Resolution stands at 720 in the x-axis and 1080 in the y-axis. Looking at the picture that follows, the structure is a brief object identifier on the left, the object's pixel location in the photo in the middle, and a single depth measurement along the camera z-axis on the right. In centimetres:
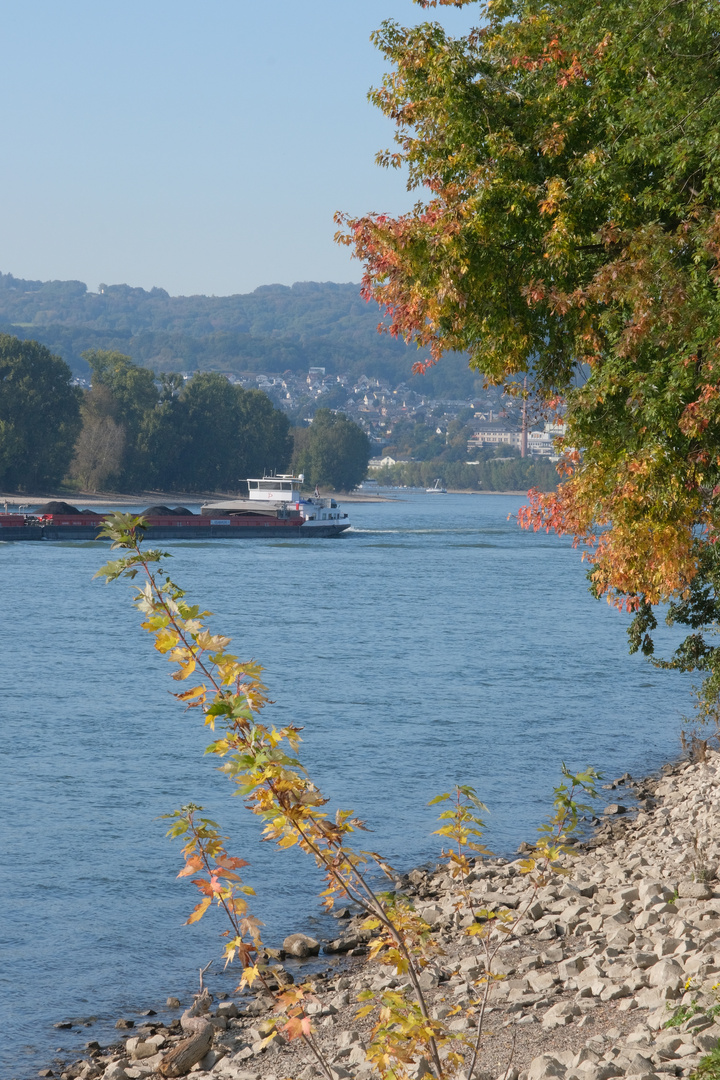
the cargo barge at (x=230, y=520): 16487
